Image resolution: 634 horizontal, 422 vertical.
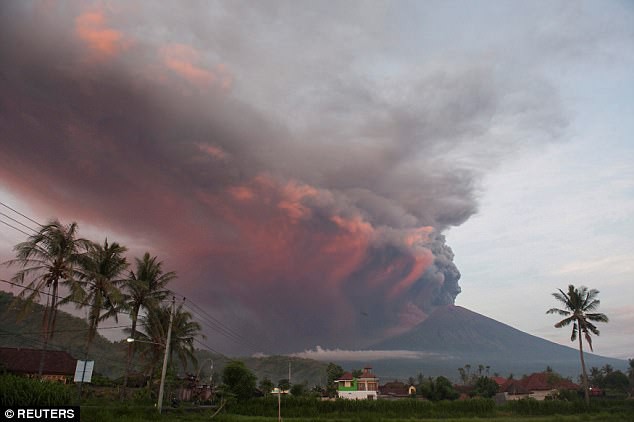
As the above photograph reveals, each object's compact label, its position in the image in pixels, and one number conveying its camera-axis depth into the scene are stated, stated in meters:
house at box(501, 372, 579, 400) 97.94
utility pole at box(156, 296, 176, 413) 37.51
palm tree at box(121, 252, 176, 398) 48.38
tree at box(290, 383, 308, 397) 78.88
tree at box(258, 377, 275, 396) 72.56
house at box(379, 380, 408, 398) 113.39
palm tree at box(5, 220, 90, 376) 36.00
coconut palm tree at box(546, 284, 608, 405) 64.44
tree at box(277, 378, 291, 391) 111.11
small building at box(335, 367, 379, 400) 92.12
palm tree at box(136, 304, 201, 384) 56.88
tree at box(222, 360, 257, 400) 56.66
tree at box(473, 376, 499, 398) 95.62
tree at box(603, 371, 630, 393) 105.25
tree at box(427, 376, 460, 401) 87.00
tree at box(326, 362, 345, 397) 133.00
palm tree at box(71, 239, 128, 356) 41.41
